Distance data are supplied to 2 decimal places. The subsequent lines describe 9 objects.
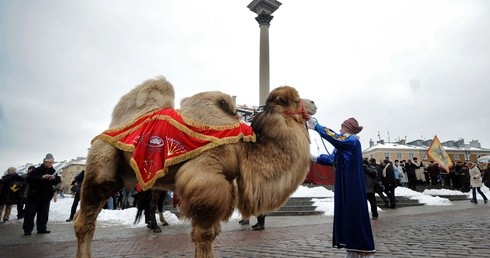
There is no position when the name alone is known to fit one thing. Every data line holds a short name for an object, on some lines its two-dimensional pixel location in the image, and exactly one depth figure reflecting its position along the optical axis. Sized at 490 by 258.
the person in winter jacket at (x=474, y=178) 18.62
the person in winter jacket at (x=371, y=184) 12.17
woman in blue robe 4.16
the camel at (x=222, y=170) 3.34
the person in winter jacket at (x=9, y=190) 13.77
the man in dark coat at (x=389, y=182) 16.31
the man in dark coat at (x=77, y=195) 13.23
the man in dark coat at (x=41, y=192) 10.16
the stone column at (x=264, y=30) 27.17
